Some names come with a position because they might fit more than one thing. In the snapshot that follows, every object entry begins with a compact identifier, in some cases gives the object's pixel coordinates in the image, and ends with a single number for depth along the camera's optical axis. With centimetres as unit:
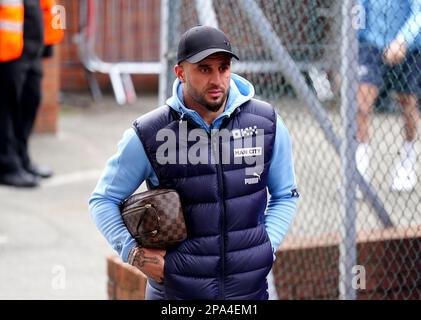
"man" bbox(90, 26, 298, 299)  670
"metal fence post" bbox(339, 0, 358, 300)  880
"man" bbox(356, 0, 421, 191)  891
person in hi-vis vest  1392
